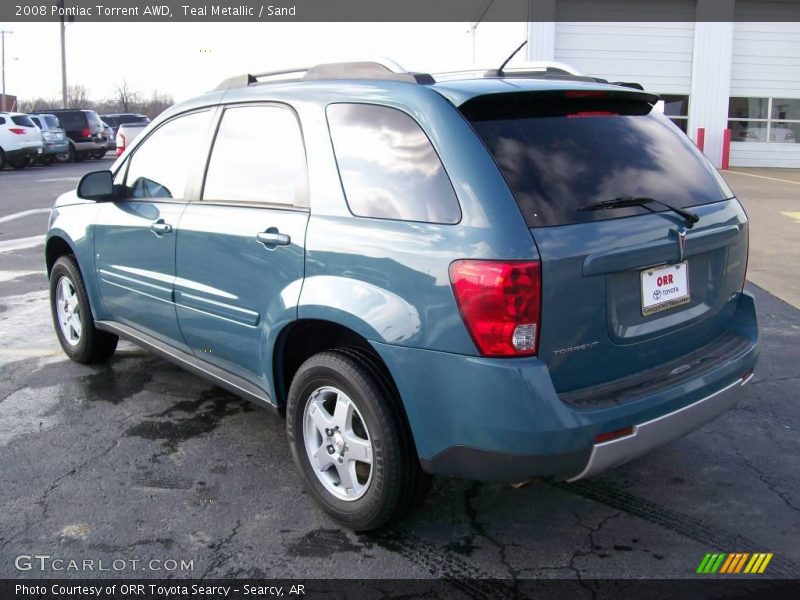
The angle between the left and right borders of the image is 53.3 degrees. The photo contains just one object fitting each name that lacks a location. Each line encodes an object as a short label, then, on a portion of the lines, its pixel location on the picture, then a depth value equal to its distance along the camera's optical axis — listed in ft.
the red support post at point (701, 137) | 74.74
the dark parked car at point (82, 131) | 99.35
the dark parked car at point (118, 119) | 123.54
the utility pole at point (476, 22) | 81.46
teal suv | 8.87
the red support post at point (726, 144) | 75.25
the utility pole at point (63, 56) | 127.13
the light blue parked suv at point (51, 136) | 88.53
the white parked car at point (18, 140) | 82.79
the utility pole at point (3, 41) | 249.59
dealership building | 72.64
